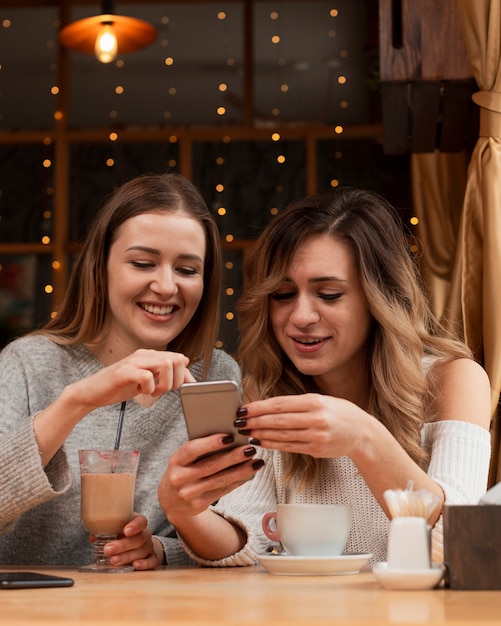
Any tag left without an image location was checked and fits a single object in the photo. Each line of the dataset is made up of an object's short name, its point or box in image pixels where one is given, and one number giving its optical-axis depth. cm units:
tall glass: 181
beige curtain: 265
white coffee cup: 167
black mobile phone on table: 141
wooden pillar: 285
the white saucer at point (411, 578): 136
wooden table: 108
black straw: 208
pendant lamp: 469
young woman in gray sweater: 227
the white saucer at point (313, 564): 161
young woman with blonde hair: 187
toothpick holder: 139
